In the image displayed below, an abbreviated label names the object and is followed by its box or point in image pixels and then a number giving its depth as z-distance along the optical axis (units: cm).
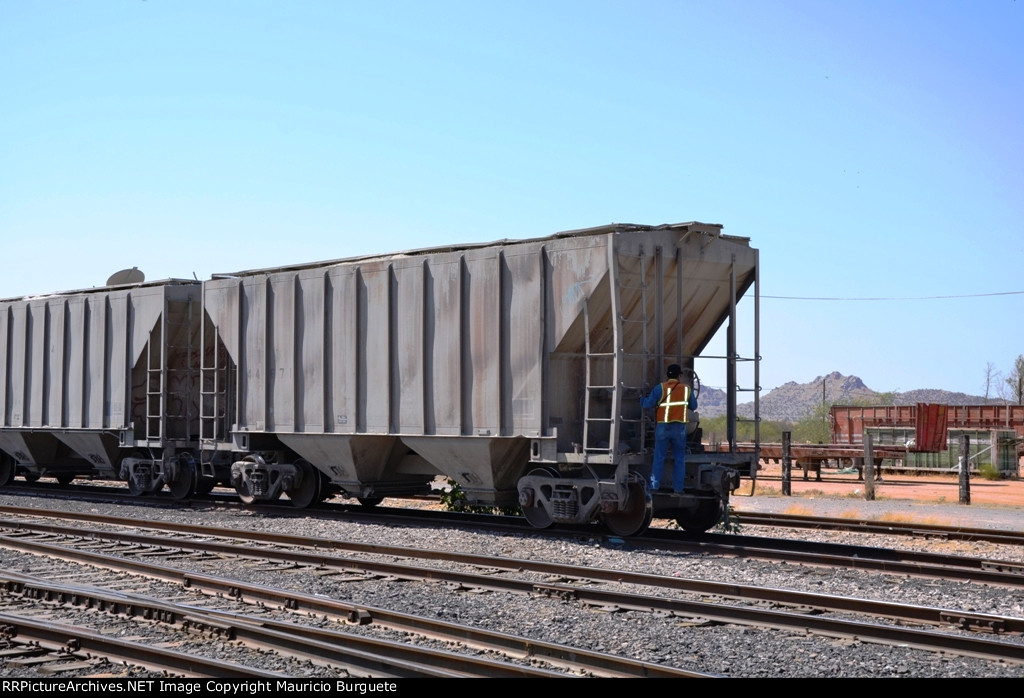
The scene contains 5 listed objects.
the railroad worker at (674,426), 1289
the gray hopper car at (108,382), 1903
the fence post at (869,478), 2159
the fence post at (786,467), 2336
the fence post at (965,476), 2008
